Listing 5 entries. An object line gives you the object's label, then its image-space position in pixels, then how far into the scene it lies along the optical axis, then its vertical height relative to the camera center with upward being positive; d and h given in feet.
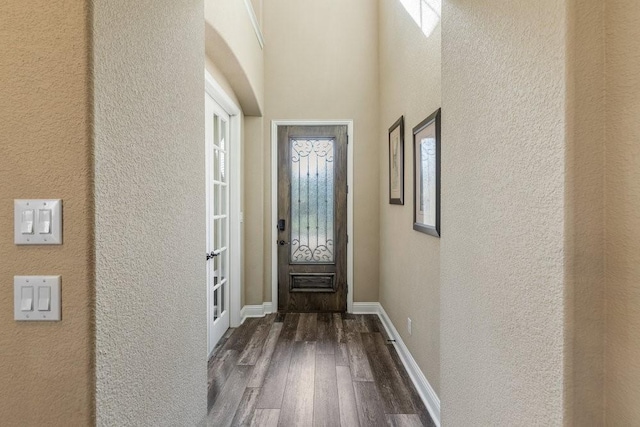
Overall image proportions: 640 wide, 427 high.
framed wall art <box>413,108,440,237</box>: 6.45 +0.79
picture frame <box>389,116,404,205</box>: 9.38 +1.50
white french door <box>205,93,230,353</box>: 9.27 -0.22
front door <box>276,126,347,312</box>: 12.96 -0.22
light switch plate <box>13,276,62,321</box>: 2.78 -0.71
